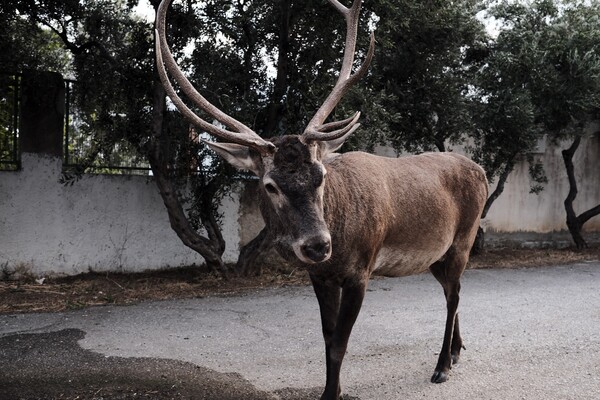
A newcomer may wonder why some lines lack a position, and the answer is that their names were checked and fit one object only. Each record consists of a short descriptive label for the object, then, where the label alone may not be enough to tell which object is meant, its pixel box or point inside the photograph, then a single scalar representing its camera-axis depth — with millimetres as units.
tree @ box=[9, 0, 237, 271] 8008
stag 3570
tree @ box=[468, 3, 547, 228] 10102
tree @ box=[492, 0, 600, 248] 10117
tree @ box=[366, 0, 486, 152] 9609
